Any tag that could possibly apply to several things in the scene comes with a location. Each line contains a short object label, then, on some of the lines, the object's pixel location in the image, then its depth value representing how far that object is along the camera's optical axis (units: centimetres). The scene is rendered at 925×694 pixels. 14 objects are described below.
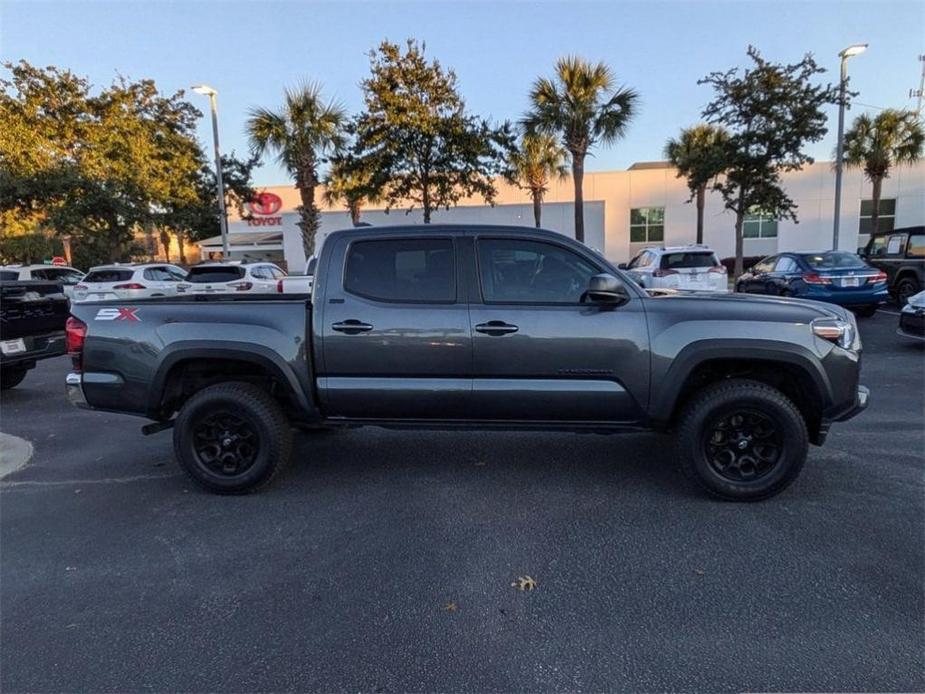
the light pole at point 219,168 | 2022
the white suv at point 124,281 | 1455
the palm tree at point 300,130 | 1922
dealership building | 2998
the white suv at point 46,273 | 1666
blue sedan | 1222
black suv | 1341
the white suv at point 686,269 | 1318
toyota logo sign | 4097
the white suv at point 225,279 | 1380
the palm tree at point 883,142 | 2405
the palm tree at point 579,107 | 1961
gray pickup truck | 383
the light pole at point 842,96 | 1700
